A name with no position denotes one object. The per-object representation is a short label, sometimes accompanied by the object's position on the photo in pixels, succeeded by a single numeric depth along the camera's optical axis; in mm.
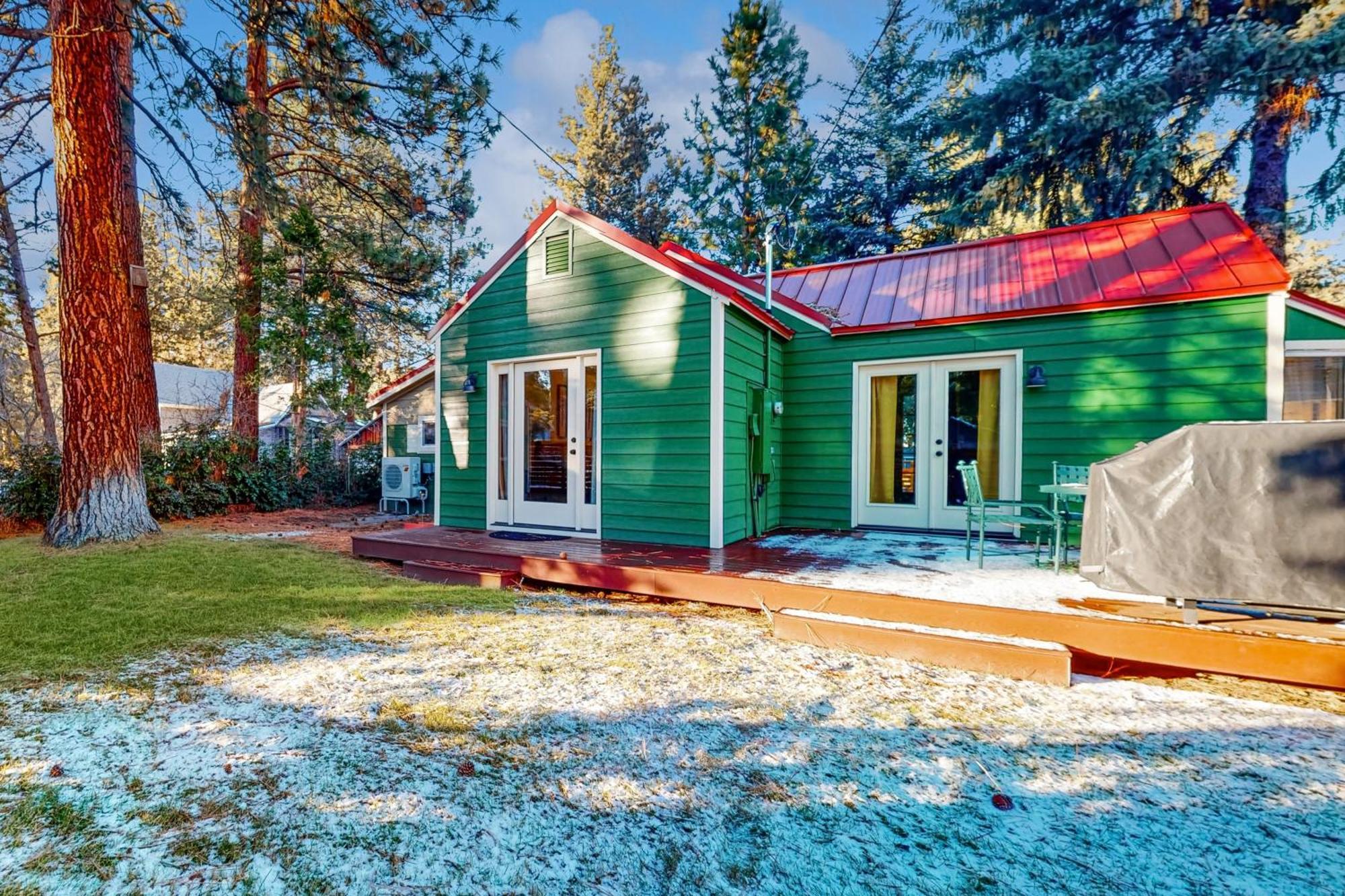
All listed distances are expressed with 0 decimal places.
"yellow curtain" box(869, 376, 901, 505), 6586
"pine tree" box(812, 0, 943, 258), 12938
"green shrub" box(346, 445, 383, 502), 10969
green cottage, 5363
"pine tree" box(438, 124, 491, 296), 9672
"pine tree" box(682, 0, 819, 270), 14812
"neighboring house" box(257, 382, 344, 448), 20984
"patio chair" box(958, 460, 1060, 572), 4199
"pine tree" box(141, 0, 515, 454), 6023
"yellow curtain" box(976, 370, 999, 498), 6188
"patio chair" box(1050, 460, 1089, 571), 5138
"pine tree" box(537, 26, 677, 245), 17500
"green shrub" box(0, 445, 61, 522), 7301
